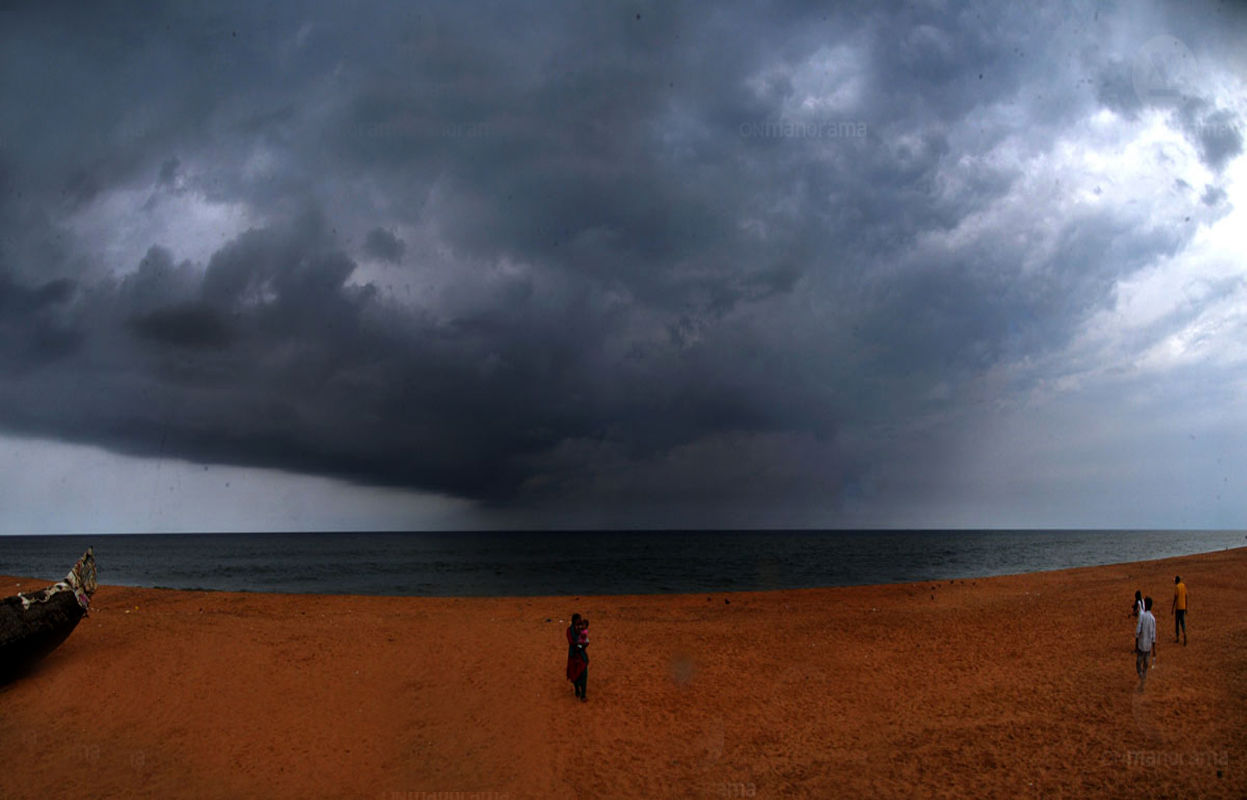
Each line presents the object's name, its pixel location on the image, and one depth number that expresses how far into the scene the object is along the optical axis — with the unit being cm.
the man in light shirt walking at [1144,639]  1377
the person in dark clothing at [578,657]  1409
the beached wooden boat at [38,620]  1476
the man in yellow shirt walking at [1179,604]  1800
